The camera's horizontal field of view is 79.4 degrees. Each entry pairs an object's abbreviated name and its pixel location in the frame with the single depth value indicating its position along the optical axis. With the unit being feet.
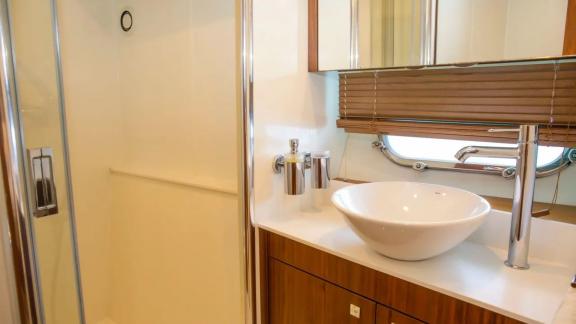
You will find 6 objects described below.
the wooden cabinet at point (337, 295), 2.92
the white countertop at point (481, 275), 2.60
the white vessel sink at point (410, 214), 2.89
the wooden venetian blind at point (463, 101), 3.58
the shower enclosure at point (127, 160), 3.86
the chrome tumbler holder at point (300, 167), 4.40
